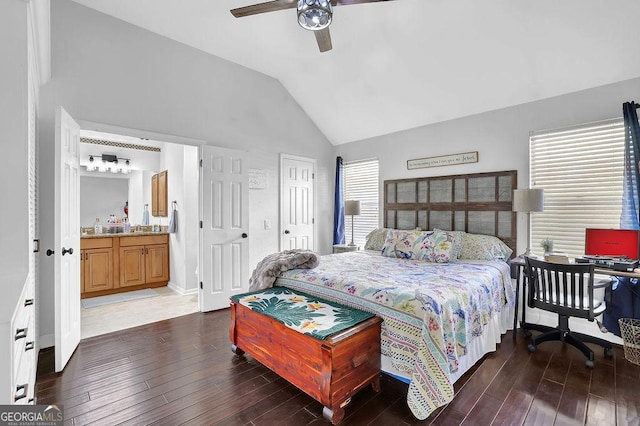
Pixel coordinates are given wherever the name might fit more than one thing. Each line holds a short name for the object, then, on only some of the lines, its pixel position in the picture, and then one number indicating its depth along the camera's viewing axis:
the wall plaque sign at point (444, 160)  3.99
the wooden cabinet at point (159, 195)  5.30
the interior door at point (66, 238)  2.44
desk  2.62
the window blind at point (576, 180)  3.01
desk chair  2.46
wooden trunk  1.85
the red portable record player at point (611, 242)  2.71
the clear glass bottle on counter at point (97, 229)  4.81
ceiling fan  2.07
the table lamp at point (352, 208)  4.95
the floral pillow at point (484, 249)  3.49
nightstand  4.99
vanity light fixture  5.20
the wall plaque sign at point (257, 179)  4.58
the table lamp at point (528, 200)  3.12
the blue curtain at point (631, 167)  2.78
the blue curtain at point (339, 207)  5.57
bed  1.98
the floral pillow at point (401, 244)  3.69
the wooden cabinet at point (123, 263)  4.37
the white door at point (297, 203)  4.99
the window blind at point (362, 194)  5.19
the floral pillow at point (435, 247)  3.40
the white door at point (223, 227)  3.93
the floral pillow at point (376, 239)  4.44
